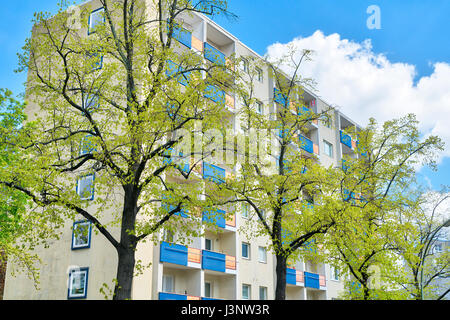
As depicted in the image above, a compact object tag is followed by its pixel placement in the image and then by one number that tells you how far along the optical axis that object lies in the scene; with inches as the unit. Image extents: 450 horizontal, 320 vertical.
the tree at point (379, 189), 960.3
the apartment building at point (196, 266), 992.9
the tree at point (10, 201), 872.3
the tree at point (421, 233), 1005.8
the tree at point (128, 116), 606.5
